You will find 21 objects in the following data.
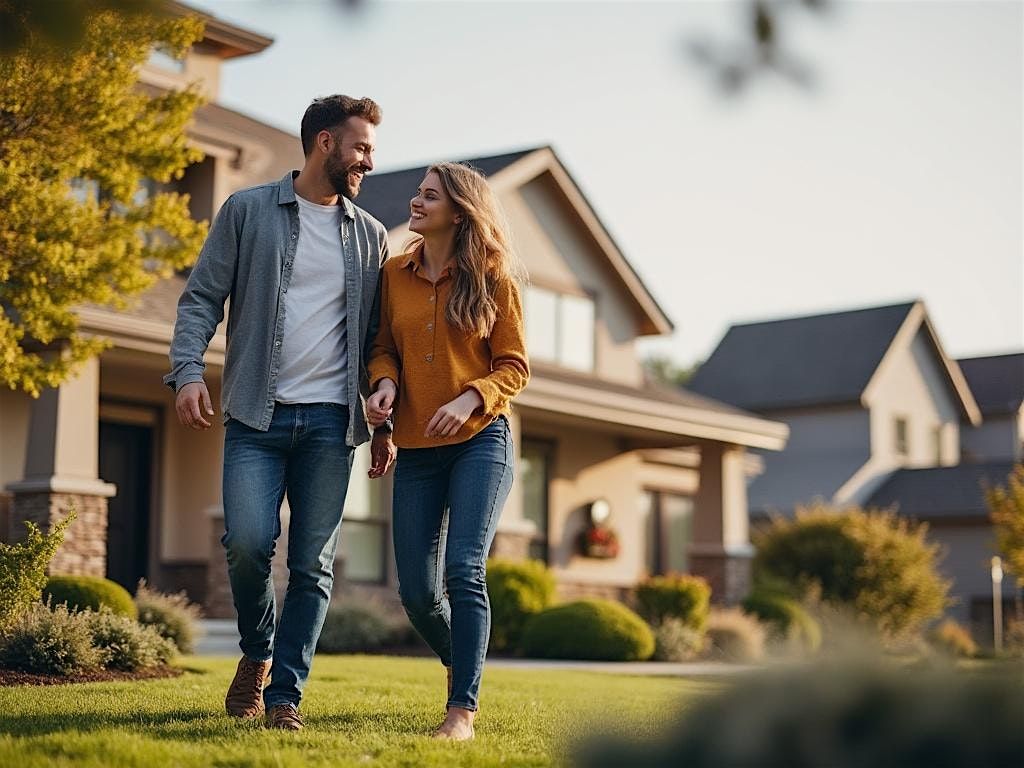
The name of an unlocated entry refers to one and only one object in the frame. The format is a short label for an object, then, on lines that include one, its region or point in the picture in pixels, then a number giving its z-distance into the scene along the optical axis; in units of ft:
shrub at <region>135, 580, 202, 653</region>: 37.35
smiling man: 17.83
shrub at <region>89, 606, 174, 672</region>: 27.63
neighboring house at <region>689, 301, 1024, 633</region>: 103.09
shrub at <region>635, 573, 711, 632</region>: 59.67
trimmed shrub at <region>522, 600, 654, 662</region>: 51.21
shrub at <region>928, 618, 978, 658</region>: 69.10
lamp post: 71.92
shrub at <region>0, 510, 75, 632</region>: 24.35
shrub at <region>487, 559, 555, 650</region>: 53.88
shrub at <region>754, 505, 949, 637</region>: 74.08
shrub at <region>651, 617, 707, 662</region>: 55.36
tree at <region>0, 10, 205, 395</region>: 29.07
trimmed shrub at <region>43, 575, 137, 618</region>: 34.30
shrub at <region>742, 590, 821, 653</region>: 63.57
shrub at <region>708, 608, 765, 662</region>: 58.75
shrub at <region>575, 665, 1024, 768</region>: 6.47
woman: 17.38
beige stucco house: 44.88
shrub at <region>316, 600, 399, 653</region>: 48.47
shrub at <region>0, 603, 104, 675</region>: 25.72
